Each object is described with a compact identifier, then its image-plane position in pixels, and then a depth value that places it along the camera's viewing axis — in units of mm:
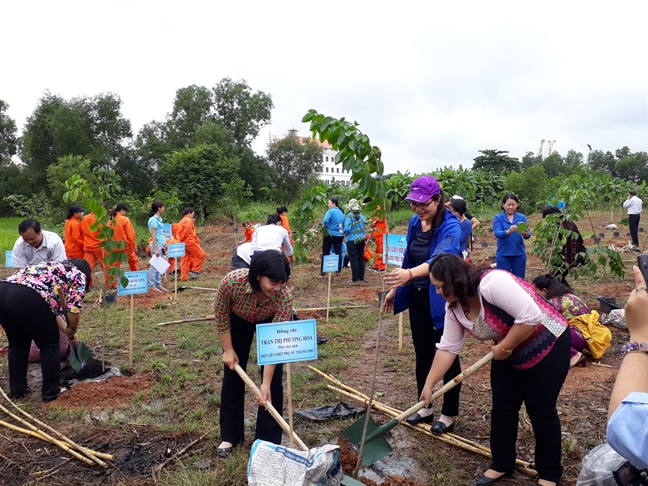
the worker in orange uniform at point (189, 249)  9727
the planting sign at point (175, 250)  8086
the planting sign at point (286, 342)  2527
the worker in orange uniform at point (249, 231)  10921
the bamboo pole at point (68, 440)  3041
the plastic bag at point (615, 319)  5953
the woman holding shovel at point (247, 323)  2521
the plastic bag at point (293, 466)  2260
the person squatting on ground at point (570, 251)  6387
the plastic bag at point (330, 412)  3572
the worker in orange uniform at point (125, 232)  7370
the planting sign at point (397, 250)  5098
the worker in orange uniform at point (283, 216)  10281
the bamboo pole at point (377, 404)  3081
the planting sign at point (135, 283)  4672
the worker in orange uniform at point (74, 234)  7621
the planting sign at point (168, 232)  10445
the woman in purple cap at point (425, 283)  3023
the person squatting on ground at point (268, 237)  5887
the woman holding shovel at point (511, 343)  2328
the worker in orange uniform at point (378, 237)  9398
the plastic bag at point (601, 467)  1627
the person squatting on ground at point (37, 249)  4473
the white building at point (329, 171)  95156
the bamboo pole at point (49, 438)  2997
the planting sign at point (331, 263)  6633
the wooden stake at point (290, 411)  2569
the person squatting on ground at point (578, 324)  4734
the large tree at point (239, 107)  35469
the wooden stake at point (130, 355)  4691
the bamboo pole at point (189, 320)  6441
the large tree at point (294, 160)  37781
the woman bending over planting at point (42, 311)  3619
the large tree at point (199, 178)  21688
